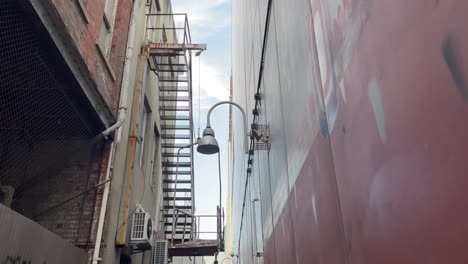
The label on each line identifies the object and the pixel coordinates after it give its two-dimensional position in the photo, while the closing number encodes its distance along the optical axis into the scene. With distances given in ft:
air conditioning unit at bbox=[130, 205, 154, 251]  24.06
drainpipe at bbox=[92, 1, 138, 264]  19.44
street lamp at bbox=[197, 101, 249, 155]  20.94
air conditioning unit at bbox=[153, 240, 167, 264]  31.37
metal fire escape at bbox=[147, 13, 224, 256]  35.45
